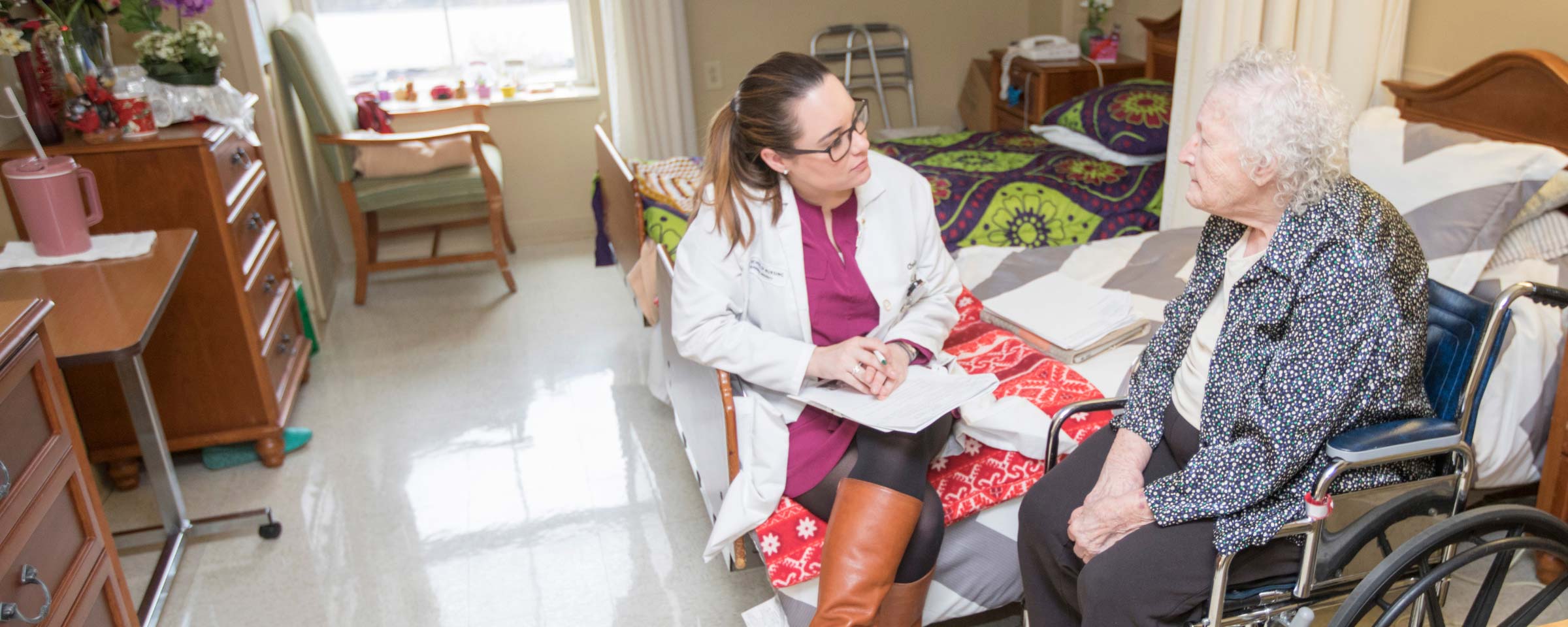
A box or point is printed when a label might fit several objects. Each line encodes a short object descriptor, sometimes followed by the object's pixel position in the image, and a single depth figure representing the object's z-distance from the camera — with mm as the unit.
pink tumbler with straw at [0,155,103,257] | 2141
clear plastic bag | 2689
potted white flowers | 2752
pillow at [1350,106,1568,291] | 2186
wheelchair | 1326
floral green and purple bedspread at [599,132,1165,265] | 3219
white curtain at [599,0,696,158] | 4445
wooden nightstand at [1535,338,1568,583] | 1941
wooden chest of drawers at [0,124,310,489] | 2512
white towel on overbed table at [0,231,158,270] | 2172
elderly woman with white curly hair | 1383
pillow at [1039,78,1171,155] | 3557
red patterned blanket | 1786
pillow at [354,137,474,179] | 3947
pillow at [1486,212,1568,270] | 2230
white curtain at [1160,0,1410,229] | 2730
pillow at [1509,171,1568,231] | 2182
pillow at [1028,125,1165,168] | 3576
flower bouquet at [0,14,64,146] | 2328
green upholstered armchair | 3672
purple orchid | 2820
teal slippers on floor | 2766
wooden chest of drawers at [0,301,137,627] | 1354
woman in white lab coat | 1732
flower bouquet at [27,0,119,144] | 2471
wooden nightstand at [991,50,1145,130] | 4355
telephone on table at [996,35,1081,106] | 4477
